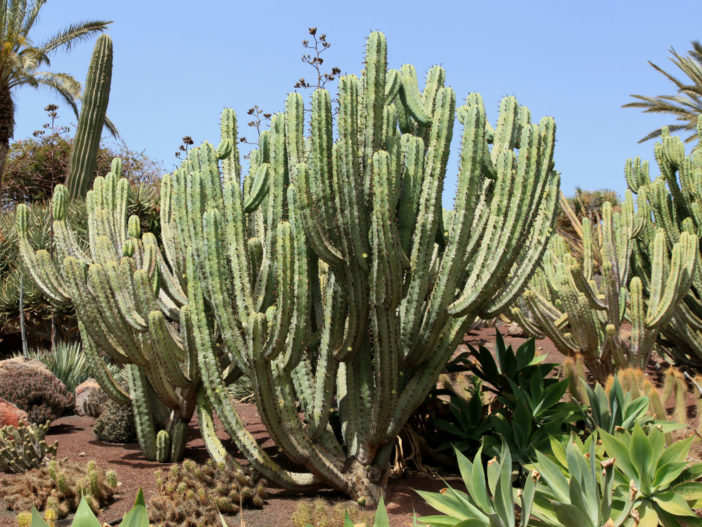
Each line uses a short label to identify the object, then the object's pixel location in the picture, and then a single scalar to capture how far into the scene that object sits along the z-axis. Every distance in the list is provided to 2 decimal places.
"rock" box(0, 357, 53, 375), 8.30
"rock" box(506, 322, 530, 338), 16.41
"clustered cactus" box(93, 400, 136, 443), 7.27
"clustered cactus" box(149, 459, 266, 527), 5.03
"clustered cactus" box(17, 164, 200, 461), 6.19
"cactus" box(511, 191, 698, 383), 9.54
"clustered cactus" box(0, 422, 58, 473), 6.04
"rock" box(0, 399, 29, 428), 6.98
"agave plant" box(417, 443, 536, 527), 3.76
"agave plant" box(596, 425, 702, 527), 4.42
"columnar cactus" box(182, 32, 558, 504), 5.11
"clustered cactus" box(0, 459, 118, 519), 5.23
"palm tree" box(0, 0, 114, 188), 15.95
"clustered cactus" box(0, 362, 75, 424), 7.83
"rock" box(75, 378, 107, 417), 8.62
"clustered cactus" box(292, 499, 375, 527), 4.88
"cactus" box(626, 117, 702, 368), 11.07
